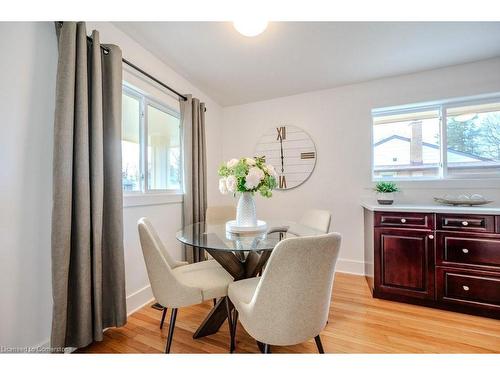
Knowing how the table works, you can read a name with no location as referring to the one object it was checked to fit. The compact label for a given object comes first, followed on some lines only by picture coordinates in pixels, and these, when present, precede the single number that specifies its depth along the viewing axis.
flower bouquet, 1.60
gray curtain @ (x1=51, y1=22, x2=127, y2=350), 1.27
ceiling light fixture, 1.31
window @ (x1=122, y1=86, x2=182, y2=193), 2.02
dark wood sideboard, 1.80
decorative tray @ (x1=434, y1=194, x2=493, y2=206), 2.02
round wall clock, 2.96
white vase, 1.69
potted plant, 2.33
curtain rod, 1.59
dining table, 1.35
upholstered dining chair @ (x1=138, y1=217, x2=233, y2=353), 1.26
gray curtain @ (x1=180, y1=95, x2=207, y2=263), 2.45
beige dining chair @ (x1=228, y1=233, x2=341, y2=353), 0.93
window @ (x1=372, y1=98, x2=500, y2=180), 2.30
